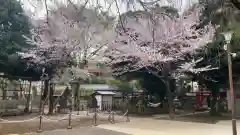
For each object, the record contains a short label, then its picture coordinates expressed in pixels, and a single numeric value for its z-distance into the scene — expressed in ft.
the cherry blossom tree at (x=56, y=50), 43.93
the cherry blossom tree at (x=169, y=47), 40.43
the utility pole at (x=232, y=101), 21.77
